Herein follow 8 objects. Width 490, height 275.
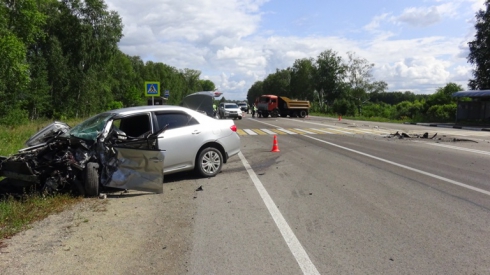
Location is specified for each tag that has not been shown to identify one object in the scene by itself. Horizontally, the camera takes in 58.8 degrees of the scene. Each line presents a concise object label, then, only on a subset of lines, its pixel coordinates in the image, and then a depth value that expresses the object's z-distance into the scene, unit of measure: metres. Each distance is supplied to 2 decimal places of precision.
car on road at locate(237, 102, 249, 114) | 85.38
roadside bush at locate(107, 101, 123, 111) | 48.94
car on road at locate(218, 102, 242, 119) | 45.12
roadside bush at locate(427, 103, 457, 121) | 42.28
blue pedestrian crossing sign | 22.34
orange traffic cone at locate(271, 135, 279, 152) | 15.54
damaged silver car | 7.50
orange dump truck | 50.91
